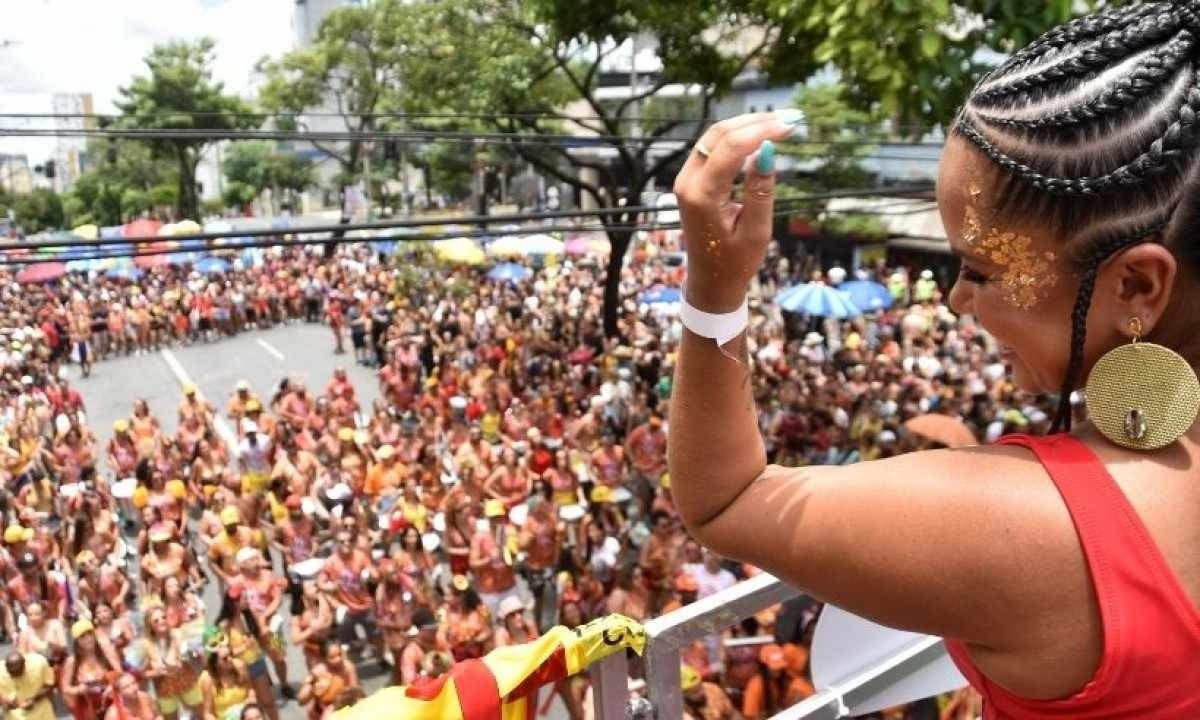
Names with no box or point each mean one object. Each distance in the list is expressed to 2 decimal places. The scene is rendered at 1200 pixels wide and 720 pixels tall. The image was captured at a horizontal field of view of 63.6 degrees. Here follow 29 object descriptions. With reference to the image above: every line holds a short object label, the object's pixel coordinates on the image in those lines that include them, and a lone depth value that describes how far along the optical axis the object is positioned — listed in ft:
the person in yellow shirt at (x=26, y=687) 19.36
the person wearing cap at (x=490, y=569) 24.32
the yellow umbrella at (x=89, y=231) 53.41
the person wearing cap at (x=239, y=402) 37.58
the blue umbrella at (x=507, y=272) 62.95
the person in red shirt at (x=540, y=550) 25.52
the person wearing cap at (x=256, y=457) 31.99
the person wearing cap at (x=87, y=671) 20.25
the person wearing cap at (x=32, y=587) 24.32
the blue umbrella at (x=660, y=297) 54.29
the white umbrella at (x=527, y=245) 58.75
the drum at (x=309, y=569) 24.29
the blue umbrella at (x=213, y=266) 74.11
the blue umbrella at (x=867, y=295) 48.52
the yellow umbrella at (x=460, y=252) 63.21
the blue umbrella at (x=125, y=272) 72.17
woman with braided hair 2.60
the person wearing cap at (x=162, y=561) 23.97
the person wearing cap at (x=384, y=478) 30.42
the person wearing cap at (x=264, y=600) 22.67
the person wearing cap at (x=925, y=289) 55.83
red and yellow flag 4.41
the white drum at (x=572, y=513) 27.09
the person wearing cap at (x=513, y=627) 20.21
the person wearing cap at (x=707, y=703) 14.15
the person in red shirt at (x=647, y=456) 30.35
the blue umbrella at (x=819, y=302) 41.60
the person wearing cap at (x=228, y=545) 24.95
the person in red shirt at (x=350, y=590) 23.59
